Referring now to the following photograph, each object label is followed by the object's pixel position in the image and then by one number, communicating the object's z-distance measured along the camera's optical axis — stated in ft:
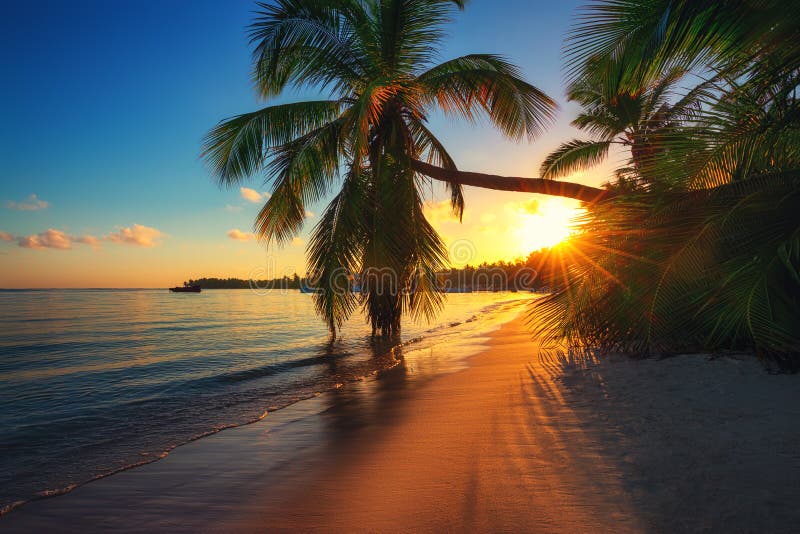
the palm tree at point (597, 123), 43.08
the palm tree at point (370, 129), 28.02
